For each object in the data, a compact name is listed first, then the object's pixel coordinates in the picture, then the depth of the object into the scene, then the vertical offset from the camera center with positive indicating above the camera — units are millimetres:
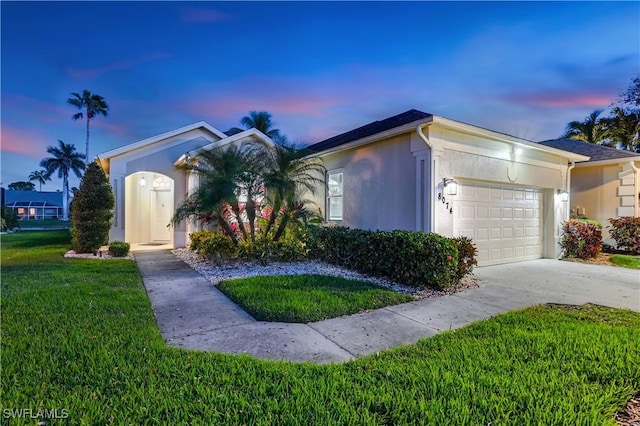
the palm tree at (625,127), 22531 +6245
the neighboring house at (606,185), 11953 +1187
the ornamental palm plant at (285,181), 8562 +882
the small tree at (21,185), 73400 +6306
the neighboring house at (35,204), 47000 +1344
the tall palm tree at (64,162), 48062 +7625
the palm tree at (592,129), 22875 +6159
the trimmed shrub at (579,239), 10516 -795
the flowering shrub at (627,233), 11141 -625
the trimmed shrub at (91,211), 10461 +45
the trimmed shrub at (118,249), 10031 -1125
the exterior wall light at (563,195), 10742 +665
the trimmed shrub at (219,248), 8734 -941
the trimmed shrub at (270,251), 8625 -1008
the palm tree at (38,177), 70769 +8069
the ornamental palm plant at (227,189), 8008 +628
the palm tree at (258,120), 25984 +7584
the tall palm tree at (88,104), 31625 +10909
